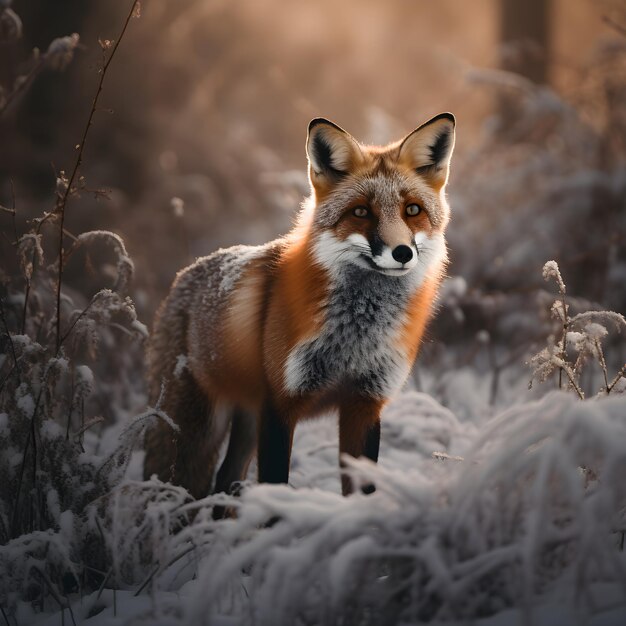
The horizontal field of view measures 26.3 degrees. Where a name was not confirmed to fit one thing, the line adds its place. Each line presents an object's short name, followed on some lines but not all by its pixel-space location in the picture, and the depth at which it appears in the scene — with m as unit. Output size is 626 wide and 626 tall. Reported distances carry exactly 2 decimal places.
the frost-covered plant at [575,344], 5.29
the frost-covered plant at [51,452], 4.95
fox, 5.53
